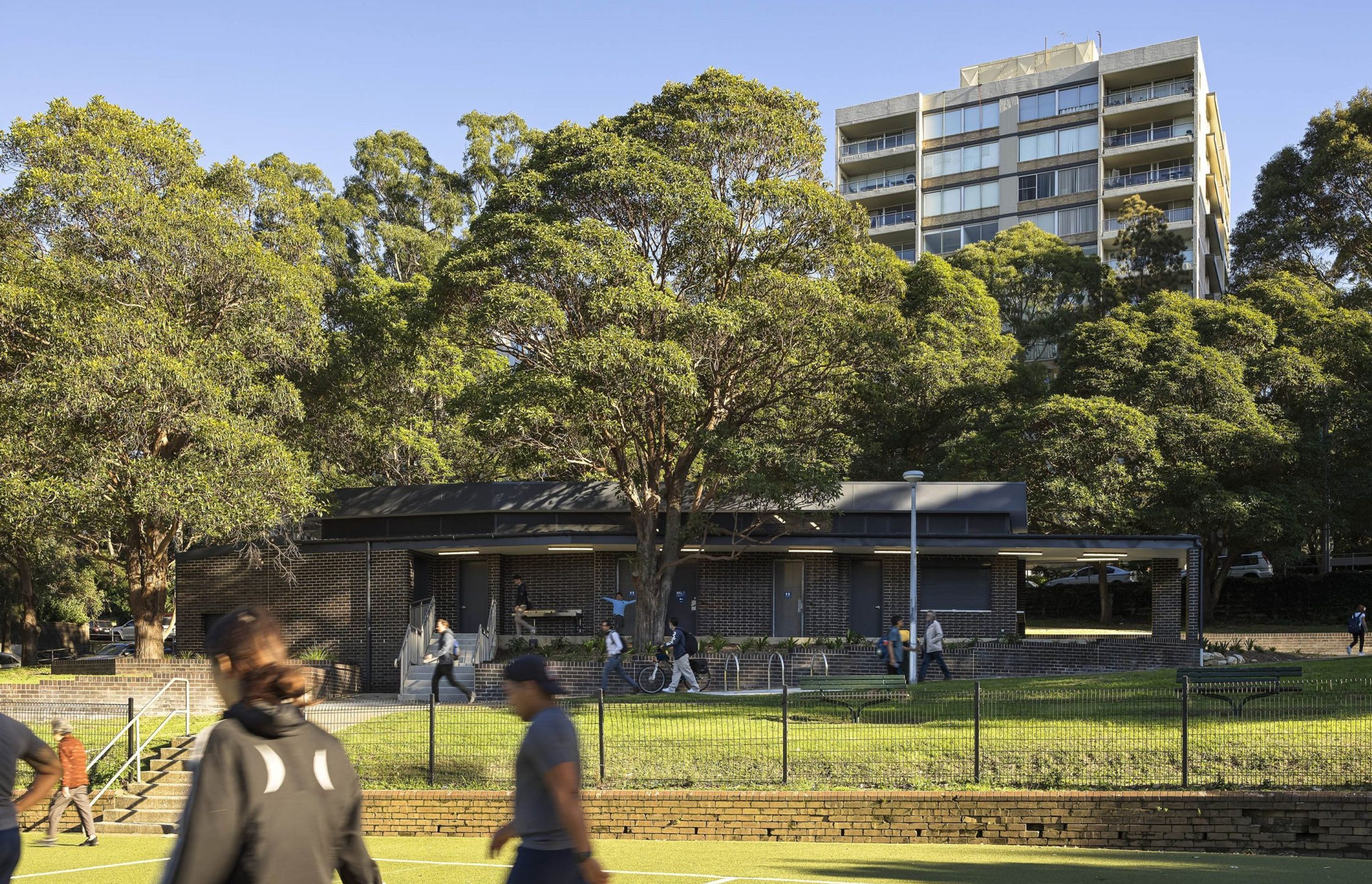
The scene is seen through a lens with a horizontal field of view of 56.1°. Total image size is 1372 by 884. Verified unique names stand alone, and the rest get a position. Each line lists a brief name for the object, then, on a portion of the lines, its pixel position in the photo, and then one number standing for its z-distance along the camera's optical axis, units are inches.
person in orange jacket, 545.3
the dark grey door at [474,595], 1256.8
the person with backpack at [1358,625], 1275.8
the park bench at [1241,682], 676.1
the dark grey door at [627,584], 1227.9
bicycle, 960.3
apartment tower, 2810.0
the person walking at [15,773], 222.2
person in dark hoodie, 141.7
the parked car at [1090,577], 1898.4
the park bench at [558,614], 1224.8
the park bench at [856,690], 742.5
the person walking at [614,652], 917.2
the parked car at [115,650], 1866.0
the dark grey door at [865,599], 1249.4
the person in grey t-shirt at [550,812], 212.1
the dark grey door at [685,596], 1226.0
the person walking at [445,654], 880.3
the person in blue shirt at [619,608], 1227.2
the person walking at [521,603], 1197.1
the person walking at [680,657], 922.1
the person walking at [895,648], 975.6
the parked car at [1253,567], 1881.2
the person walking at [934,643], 994.1
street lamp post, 948.3
